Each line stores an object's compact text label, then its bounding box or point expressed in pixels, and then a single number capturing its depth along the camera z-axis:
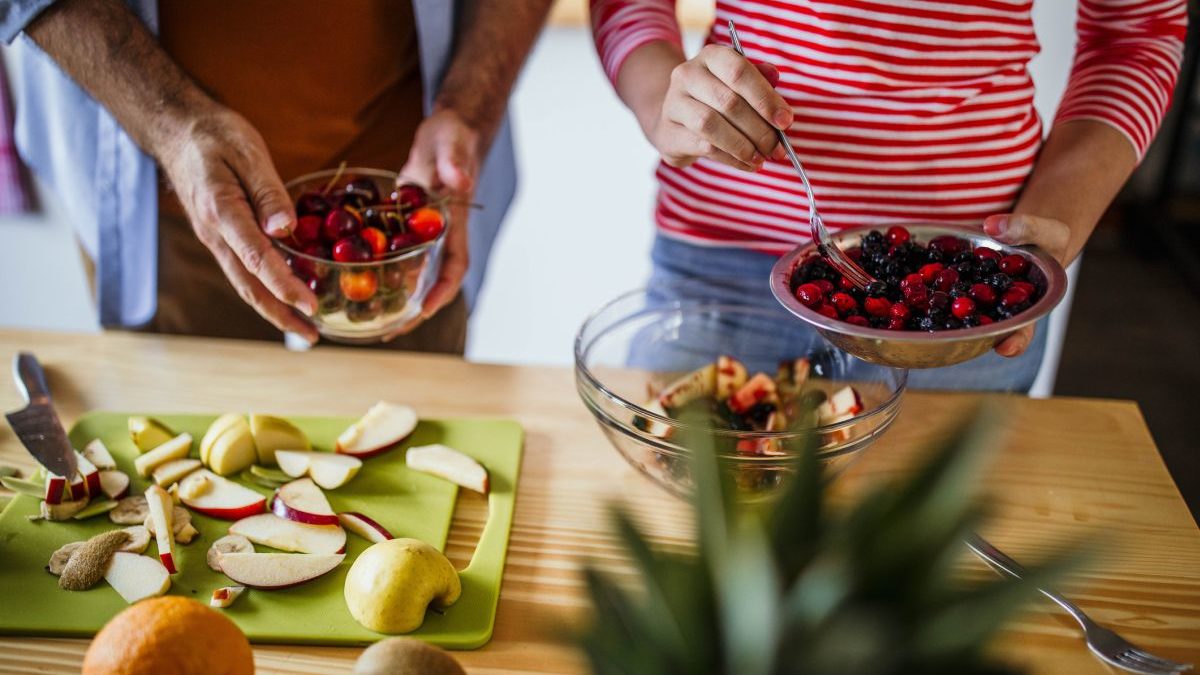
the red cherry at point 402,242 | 1.13
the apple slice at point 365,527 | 0.98
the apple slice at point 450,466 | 1.06
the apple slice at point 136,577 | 0.90
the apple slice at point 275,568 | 0.92
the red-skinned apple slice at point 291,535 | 0.96
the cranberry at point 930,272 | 0.99
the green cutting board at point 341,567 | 0.87
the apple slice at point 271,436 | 1.08
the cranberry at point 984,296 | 0.95
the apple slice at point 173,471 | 1.05
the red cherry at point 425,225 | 1.15
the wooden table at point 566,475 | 0.88
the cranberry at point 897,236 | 1.06
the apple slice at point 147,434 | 1.10
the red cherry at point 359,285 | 1.10
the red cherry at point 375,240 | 1.10
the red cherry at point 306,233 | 1.11
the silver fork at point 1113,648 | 0.84
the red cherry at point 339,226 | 1.11
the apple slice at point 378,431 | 1.10
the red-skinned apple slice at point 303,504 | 0.99
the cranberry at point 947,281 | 0.98
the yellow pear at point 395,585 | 0.85
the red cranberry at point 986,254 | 1.01
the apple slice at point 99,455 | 1.07
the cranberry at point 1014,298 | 0.93
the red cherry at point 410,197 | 1.18
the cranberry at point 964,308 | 0.93
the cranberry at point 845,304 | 0.95
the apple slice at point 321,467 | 1.06
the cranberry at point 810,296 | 0.96
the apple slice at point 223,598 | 0.89
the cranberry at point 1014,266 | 0.99
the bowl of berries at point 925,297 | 0.91
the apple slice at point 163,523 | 0.93
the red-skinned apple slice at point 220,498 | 1.00
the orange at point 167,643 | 0.72
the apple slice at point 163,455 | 1.06
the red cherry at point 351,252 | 1.08
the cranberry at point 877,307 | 0.95
